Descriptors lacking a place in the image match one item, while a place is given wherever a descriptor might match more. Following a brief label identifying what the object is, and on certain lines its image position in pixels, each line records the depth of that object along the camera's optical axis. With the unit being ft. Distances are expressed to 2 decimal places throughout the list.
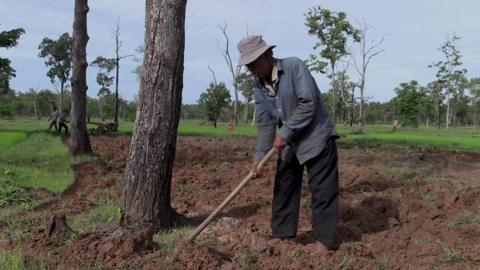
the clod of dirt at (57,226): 13.80
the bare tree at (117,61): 127.48
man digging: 13.29
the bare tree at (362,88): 116.66
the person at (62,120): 78.84
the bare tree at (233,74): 169.07
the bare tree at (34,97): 247.60
